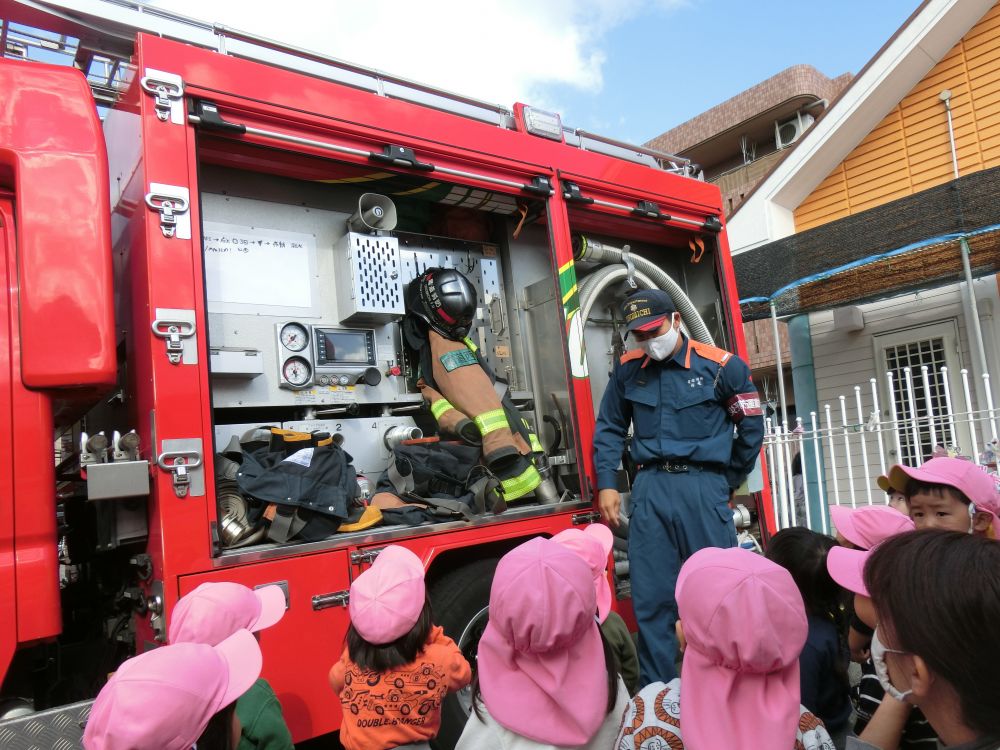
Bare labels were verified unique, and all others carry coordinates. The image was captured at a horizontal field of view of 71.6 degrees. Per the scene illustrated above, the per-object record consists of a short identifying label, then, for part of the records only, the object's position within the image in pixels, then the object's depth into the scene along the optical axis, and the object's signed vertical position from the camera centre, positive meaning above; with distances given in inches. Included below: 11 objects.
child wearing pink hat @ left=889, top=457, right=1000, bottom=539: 105.0 -17.9
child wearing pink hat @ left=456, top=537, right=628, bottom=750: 59.2 -22.0
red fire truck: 87.7 +23.9
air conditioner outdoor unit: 805.2 +310.8
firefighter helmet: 143.5 +26.0
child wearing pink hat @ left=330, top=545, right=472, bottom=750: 77.3 -27.5
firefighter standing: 125.2 -7.5
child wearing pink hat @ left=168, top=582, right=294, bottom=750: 74.9 -20.7
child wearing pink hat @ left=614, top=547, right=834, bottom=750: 49.8 -18.9
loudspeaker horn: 140.9 +44.6
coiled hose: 168.4 +32.9
